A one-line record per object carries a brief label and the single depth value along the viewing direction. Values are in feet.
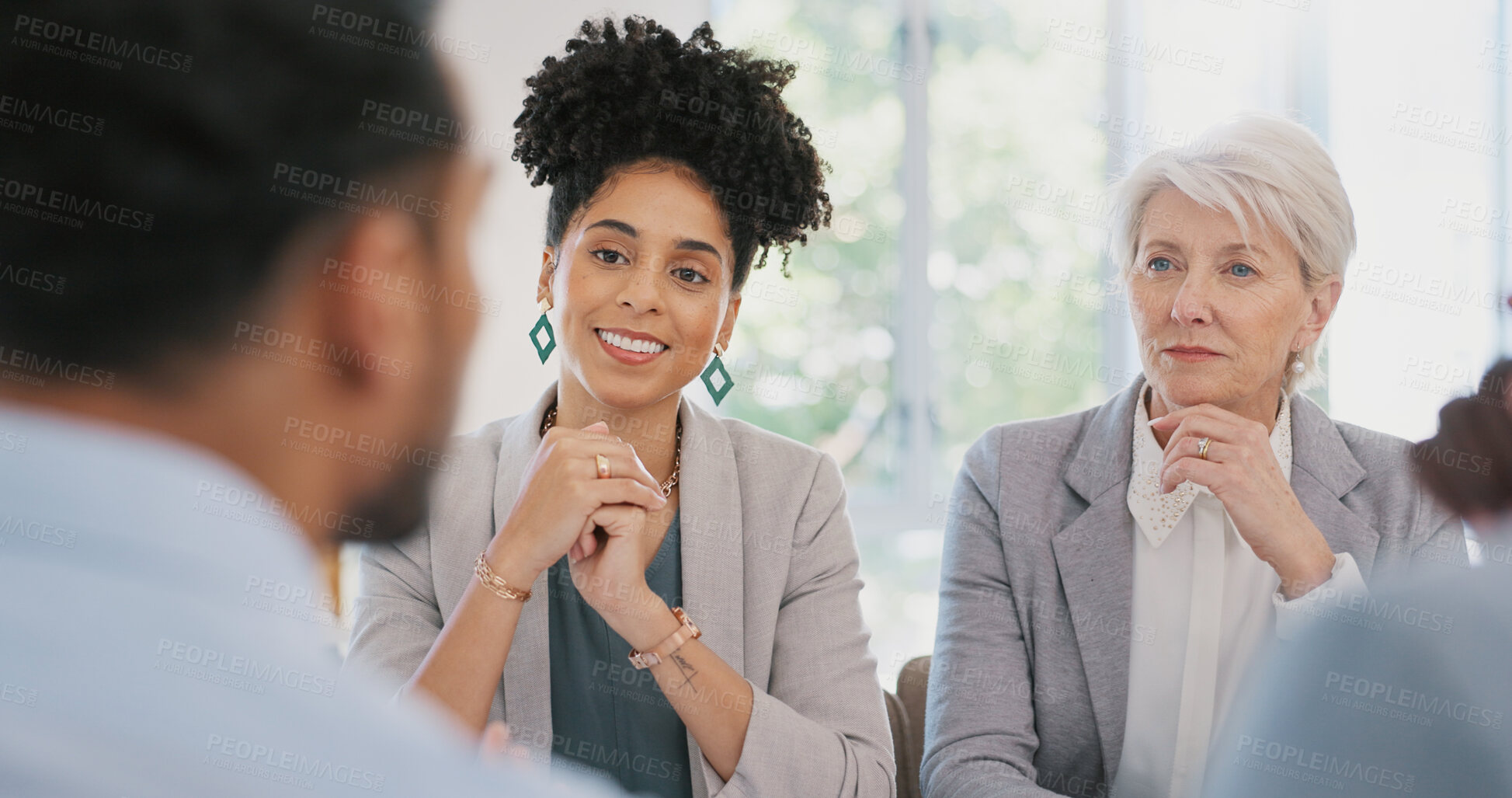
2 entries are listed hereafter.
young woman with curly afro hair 4.43
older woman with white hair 5.01
